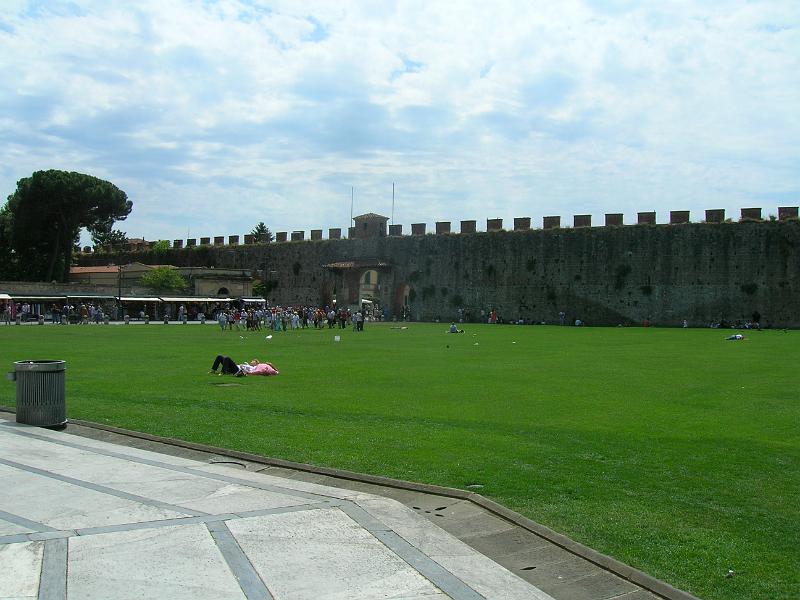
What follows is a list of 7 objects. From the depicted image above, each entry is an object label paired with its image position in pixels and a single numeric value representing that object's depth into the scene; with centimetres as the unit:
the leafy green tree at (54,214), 6094
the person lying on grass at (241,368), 1531
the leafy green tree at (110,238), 9306
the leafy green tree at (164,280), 5728
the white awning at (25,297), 5102
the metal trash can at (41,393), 933
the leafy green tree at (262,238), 6357
